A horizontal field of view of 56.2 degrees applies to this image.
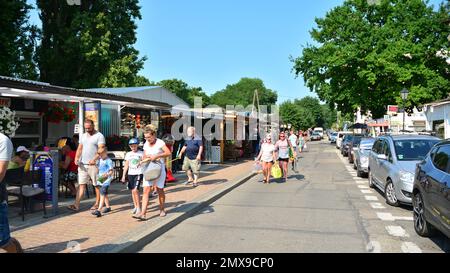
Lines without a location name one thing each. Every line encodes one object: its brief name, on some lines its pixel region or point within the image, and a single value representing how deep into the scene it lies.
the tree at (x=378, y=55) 31.44
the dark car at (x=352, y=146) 23.37
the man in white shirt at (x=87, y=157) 8.12
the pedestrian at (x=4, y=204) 4.31
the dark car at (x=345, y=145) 29.71
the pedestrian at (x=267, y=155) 13.52
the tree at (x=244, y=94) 121.44
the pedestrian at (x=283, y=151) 14.36
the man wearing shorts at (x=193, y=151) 12.20
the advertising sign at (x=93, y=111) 11.31
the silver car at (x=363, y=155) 16.00
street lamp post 25.12
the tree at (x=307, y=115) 87.94
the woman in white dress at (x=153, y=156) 7.59
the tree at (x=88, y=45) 30.41
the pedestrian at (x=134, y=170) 7.72
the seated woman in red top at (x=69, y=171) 9.91
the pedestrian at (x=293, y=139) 20.77
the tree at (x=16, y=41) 23.67
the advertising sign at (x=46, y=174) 8.02
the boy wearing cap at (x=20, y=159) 7.82
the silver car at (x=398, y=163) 8.98
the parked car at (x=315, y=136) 82.88
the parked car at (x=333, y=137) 61.62
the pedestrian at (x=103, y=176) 7.93
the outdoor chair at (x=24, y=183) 7.55
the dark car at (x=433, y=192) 5.57
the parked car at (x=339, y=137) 45.03
